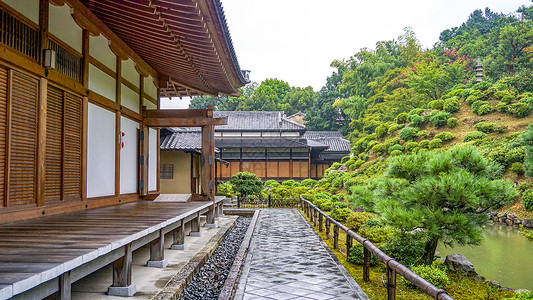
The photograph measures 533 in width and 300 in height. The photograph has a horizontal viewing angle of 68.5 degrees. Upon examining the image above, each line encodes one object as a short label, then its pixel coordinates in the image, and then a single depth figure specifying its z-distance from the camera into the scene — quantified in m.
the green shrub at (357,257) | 7.00
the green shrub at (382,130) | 29.12
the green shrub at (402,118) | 29.08
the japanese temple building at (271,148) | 33.44
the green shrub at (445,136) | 24.66
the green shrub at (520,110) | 24.78
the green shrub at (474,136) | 23.17
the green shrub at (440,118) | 26.75
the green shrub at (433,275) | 5.50
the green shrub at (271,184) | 27.54
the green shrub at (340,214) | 13.30
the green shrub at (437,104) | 29.41
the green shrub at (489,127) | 23.40
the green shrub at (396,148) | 25.12
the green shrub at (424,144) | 24.92
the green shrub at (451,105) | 28.14
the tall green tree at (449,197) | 5.51
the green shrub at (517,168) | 18.00
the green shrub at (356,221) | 11.32
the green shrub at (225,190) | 20.52
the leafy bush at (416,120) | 27.34
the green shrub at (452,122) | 26.33
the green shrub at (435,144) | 24.39
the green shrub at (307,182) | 28.65
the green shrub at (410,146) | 24.97
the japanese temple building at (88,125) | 4.04
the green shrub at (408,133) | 26.39
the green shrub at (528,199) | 15.40
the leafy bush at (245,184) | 21.08
